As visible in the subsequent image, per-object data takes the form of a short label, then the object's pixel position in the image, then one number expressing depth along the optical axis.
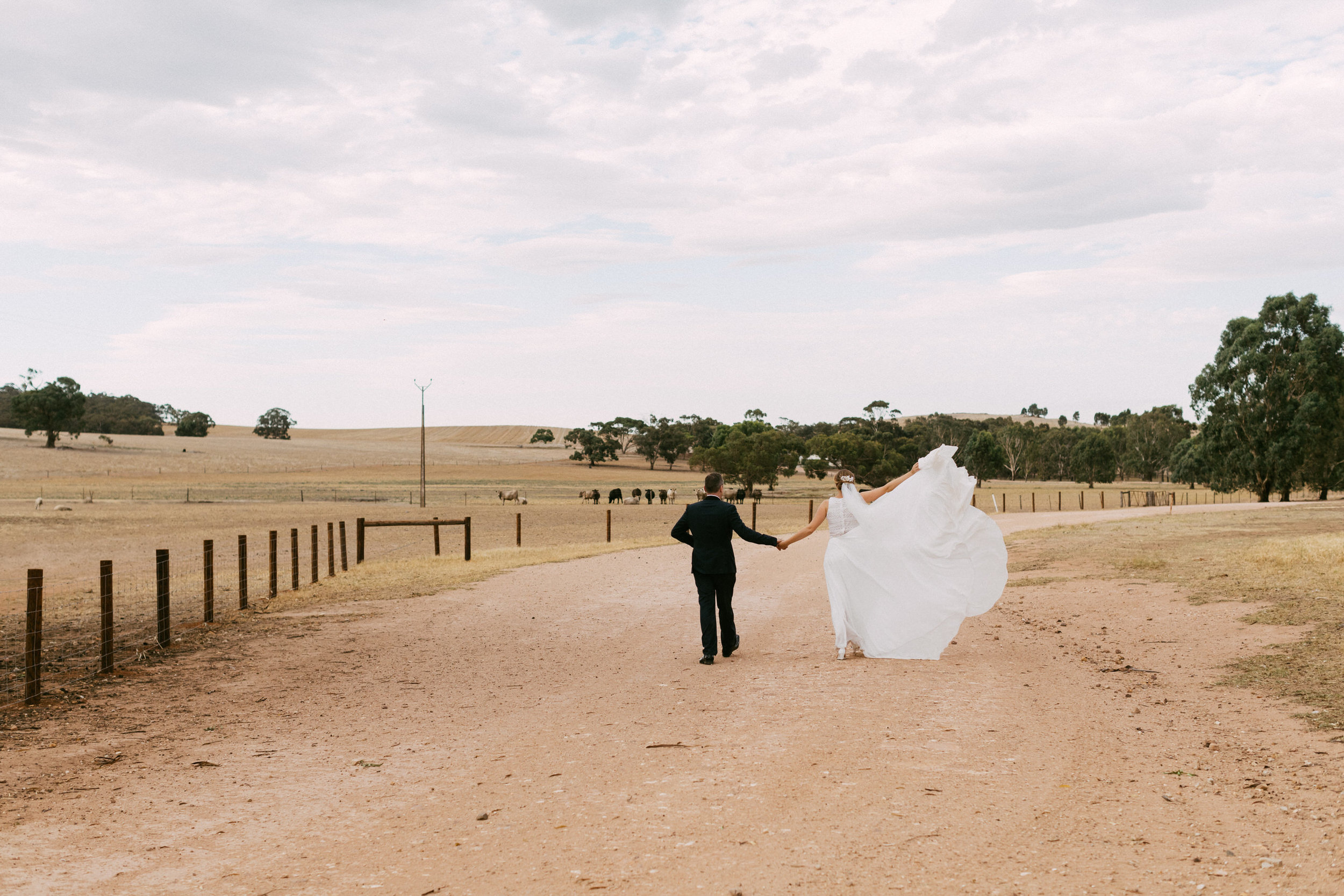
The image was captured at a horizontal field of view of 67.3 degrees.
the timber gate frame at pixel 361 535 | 22.14
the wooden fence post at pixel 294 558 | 16.91
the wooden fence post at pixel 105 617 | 10.12
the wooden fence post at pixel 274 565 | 16.68
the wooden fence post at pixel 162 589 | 11.60
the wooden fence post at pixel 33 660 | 8.66
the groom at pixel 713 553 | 9.93
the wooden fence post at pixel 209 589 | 13.45
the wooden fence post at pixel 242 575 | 15.02
